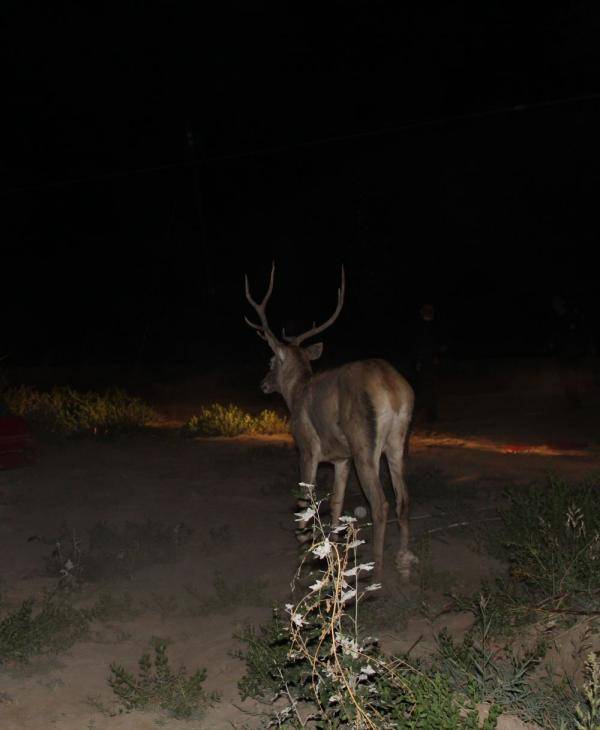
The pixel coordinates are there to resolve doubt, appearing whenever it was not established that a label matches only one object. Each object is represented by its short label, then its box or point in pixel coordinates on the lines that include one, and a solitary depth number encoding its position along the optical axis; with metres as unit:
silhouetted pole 25.02
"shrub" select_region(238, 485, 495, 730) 3.54
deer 7.56
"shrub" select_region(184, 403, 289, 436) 14.15
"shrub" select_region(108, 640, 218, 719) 5.28
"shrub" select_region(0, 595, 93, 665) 6.16
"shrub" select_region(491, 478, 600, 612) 5.88
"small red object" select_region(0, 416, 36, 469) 11.22
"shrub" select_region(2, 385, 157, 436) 13.84
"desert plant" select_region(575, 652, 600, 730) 3.29
